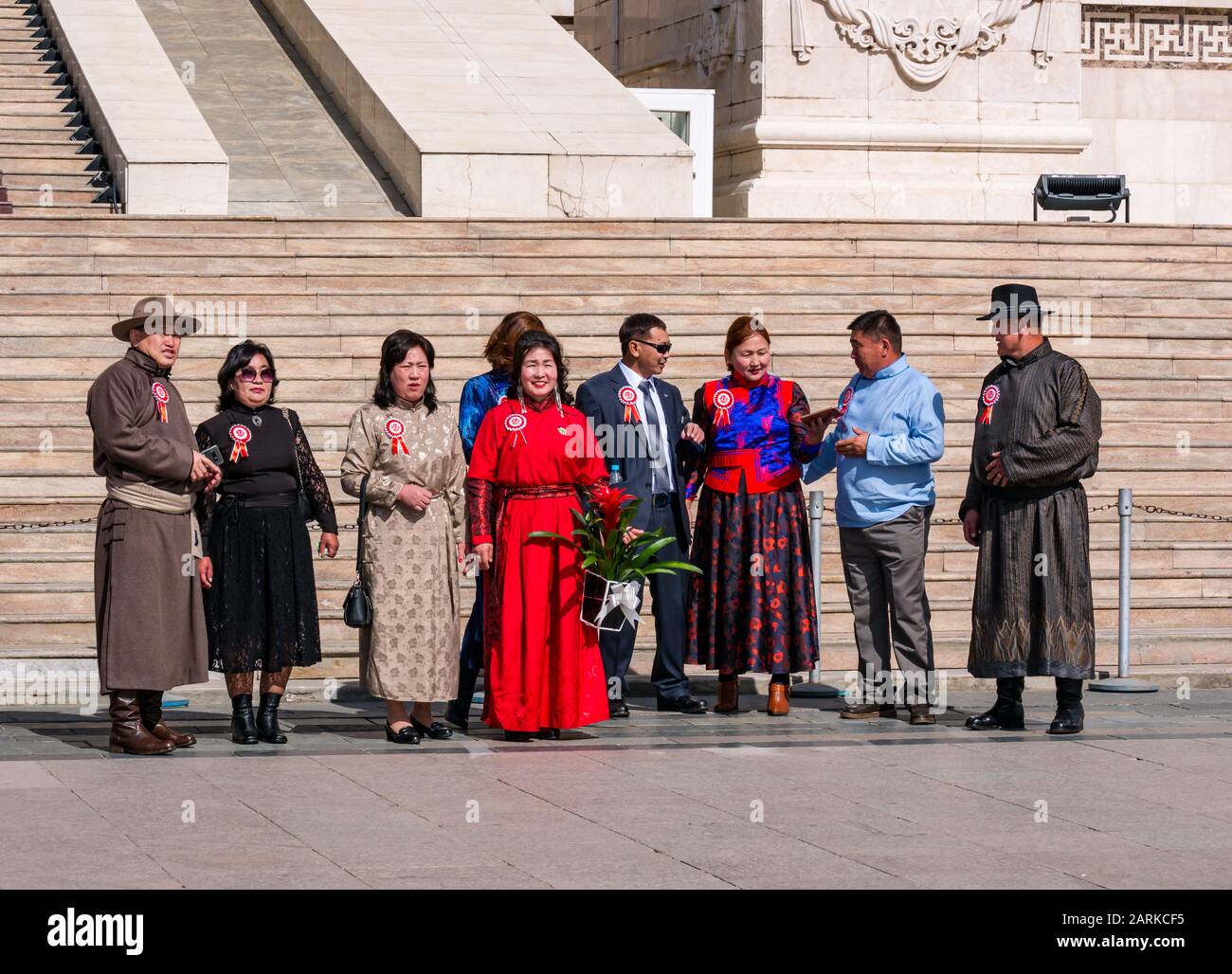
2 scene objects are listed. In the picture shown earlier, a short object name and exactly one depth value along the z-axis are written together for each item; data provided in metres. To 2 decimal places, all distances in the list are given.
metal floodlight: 19.31
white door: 20.97
